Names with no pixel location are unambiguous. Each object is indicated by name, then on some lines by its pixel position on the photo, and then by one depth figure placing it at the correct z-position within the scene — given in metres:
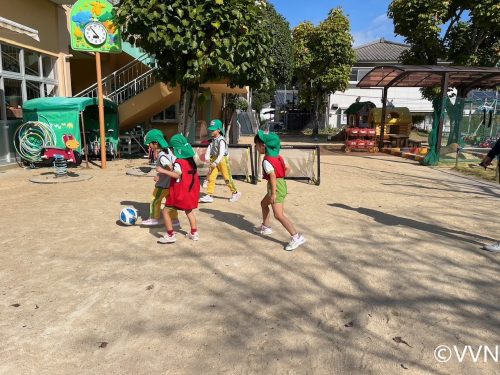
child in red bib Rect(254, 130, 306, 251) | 4.71
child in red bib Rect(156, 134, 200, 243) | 4.73
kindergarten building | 10.74
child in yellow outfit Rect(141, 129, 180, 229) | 4.89
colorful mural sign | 10.07
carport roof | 13.06
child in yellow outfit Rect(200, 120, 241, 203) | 7.21
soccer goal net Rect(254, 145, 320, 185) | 9.45
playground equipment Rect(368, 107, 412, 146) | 19.42
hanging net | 12.96
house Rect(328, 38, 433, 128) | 35.81
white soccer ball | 5.54
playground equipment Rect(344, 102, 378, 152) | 17.83
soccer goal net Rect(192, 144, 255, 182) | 9.52
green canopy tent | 10.75
